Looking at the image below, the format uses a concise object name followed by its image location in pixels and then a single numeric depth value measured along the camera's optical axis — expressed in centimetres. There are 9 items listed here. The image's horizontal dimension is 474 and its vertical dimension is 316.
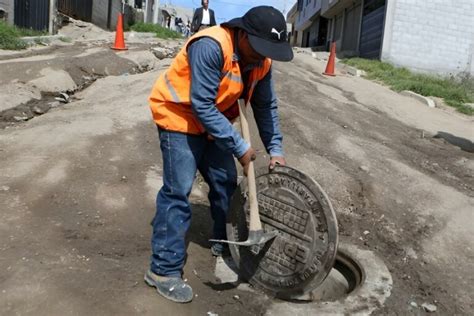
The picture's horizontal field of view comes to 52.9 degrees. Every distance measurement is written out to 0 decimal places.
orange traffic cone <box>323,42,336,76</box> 1189
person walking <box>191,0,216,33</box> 898
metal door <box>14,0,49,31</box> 1258
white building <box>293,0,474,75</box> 1472
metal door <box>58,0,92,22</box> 1661
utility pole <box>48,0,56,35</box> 1438
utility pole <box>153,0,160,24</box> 3516
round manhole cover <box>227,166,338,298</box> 255
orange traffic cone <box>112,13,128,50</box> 1048
